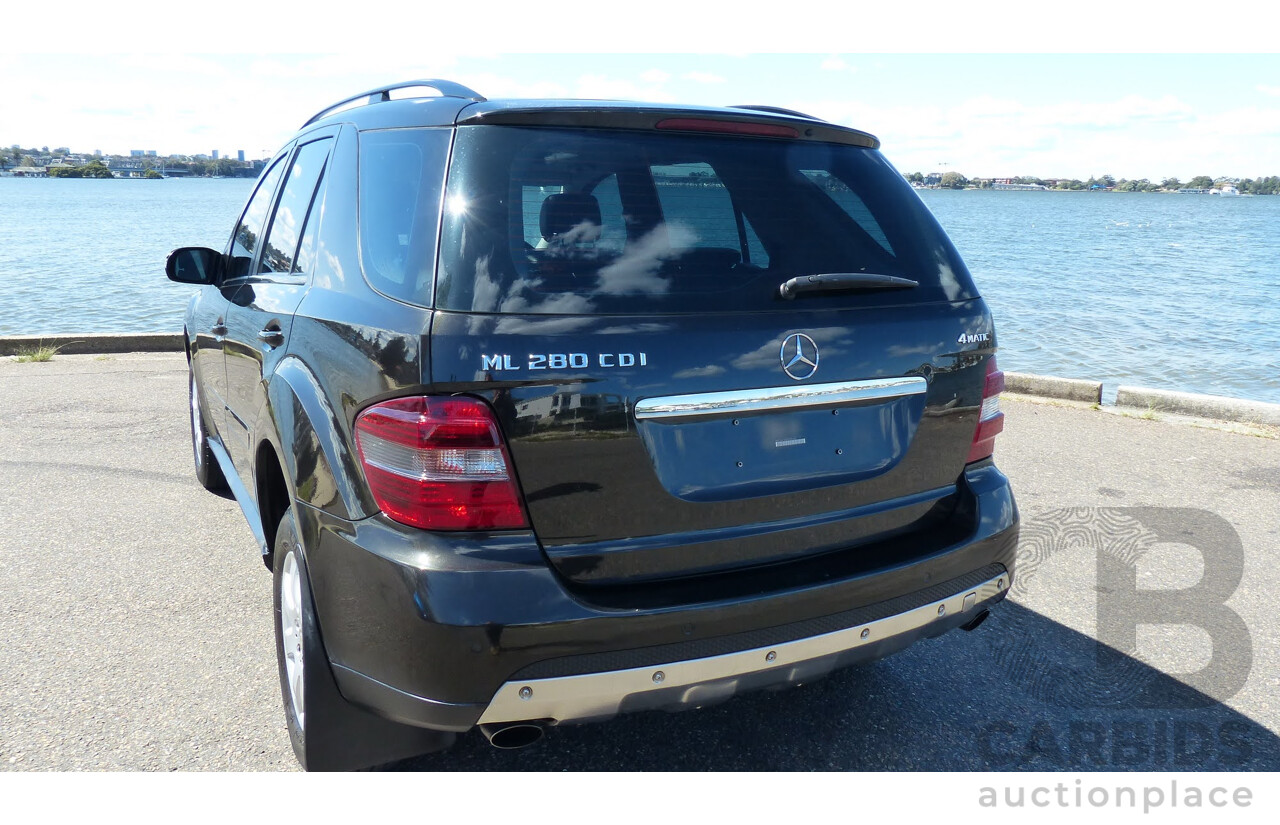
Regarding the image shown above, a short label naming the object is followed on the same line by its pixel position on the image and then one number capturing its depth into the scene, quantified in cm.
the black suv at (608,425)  213
